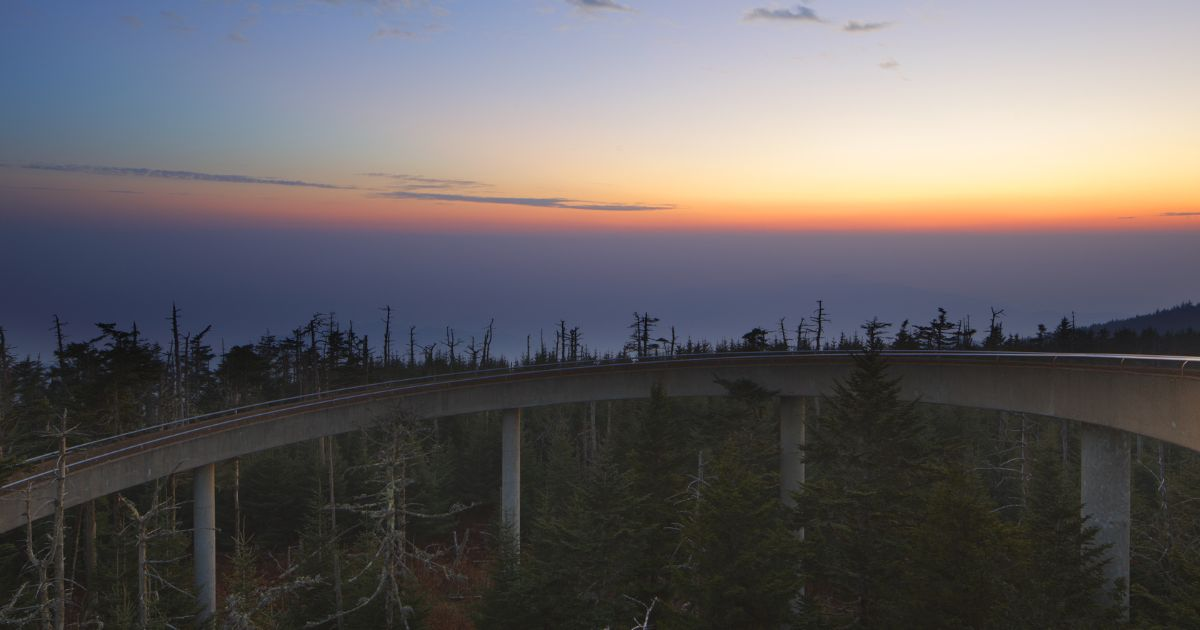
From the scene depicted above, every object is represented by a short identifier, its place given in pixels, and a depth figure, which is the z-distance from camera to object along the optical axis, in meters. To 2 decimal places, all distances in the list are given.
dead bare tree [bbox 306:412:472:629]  21.12
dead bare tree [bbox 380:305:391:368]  83.18
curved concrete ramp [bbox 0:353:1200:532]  24.77
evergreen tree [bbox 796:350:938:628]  23.55
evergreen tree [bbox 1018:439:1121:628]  18.31
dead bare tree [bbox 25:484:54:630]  14.76
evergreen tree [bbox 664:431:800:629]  21.17
